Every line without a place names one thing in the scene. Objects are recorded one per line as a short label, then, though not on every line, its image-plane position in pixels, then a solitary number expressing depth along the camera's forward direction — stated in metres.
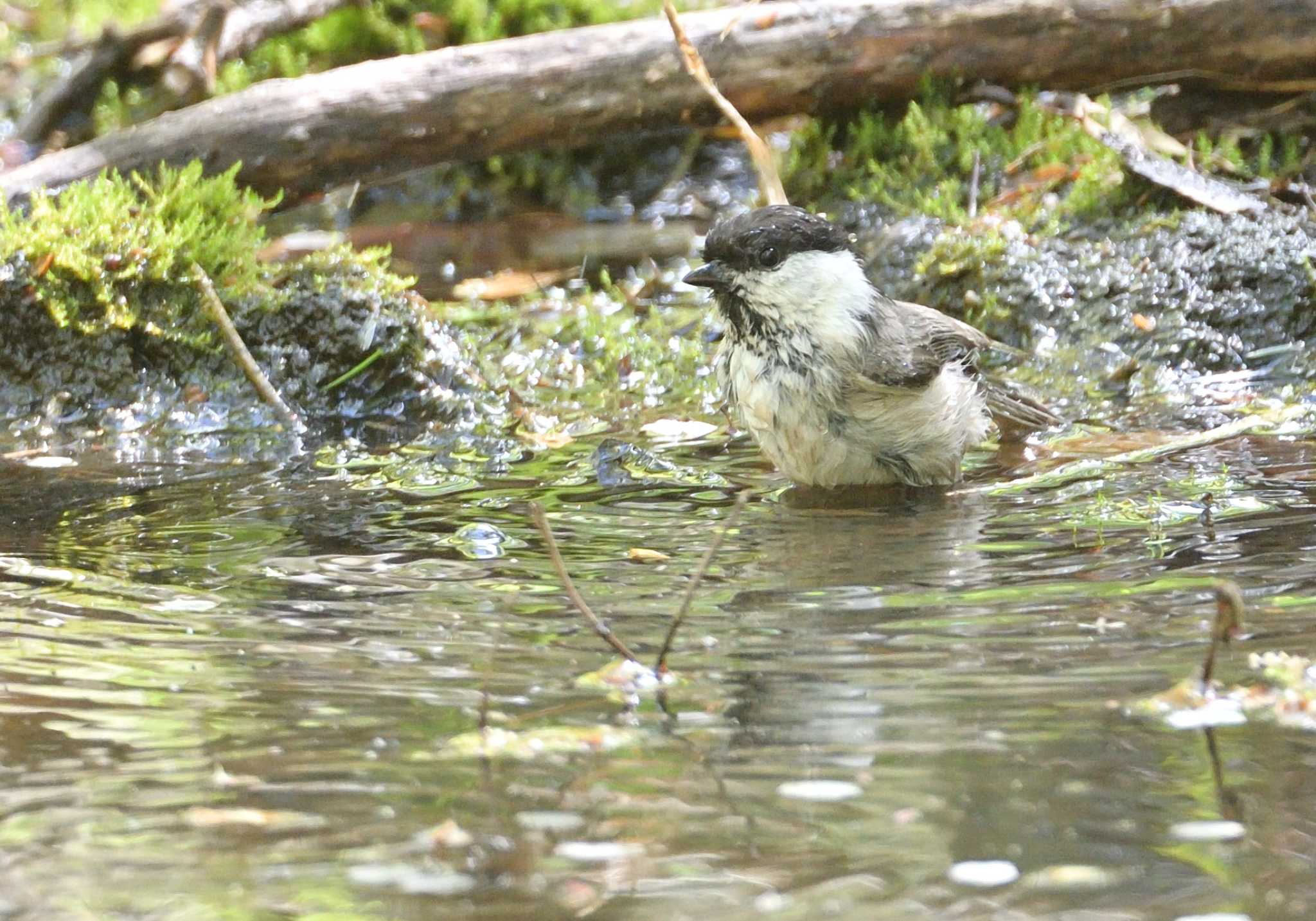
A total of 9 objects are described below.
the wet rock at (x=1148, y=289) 12.48
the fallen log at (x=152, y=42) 16.06
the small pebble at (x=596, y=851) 4.88
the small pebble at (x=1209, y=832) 4.87
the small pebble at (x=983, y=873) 4.68
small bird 9.59
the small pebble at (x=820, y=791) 5.25
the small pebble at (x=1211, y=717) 5.71
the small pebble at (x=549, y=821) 5.08
